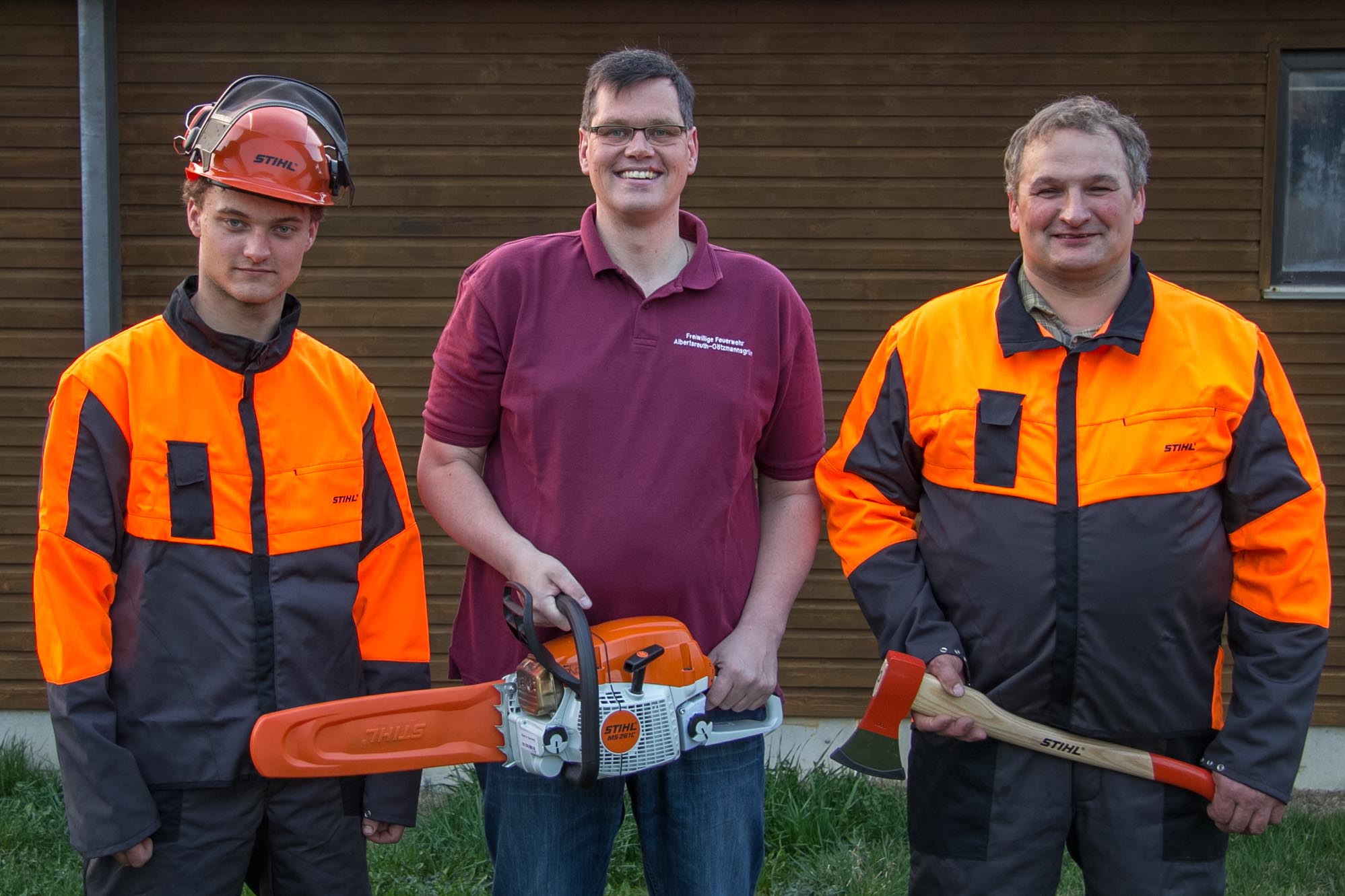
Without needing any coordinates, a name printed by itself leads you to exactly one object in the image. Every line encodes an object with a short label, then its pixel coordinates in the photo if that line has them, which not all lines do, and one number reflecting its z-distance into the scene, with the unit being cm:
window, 520
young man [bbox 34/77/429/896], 229
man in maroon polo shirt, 247
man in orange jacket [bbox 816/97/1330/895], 240
